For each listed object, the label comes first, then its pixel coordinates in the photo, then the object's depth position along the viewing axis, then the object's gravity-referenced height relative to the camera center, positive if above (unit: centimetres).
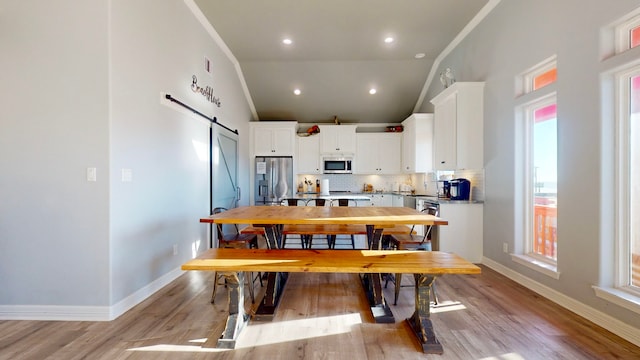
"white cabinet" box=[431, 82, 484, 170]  404 +79
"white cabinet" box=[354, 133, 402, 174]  707 +68
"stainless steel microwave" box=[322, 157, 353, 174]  710 +39
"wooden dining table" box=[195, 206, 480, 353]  198 -56
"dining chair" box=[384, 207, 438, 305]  270 -62
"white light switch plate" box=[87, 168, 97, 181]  238 +6
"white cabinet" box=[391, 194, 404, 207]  638 -43
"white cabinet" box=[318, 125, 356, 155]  705 +104
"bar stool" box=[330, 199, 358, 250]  415 -76
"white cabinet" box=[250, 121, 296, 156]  684 +101
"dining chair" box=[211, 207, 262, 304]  273 -61
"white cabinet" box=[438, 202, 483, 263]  405 -69
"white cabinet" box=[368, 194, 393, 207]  682 -44
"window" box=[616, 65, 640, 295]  218 +1
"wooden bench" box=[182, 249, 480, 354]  196 -57
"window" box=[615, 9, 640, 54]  215 +111
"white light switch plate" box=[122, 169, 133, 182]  253 +6
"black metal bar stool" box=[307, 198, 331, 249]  396 -37
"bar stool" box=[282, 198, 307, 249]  336 -56
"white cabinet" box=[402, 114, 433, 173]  589 +78
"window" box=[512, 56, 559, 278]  300 +12
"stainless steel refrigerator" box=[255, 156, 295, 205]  673 +6
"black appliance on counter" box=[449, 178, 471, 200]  430 -12
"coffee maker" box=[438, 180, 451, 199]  465 -16
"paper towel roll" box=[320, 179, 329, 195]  671 -13
